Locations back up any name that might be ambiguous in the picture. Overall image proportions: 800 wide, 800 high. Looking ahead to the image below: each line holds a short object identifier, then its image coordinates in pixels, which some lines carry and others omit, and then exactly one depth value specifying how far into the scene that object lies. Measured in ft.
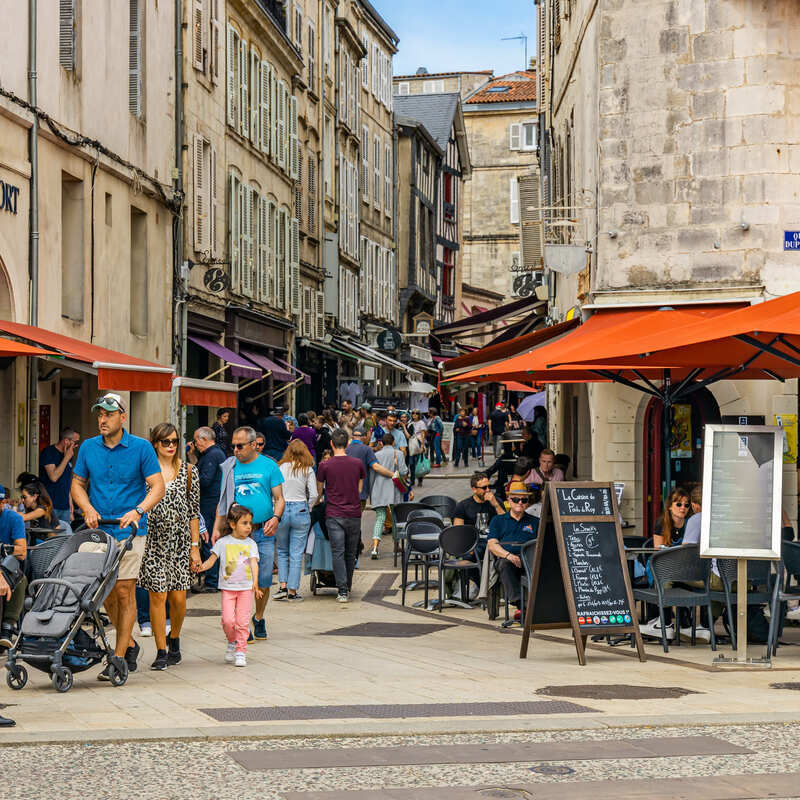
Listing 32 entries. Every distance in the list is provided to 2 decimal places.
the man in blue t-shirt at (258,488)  40.01
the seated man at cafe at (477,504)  47.85
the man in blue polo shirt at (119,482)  32.86
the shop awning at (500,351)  52.34
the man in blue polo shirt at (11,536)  36.35
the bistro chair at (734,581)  37.55
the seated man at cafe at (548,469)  56.80
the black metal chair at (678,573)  37.86
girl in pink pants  35.19
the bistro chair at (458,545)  46.60
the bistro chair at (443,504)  56.90
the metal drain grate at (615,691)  30.32
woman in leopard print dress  34.37
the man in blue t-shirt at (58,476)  51.49
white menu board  36.19
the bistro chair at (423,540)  49.34
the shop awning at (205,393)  60.75
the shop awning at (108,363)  47.57
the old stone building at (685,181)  53.47
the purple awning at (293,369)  107.96
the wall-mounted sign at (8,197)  55.14
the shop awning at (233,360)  85.51
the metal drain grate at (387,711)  27.55
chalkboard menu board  36.27
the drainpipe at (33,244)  57.67
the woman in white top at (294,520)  49.42
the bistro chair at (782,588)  36.11
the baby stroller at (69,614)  30.32
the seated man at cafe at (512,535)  42.68
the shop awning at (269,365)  96.89
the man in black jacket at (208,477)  48.75
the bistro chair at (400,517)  55.31
